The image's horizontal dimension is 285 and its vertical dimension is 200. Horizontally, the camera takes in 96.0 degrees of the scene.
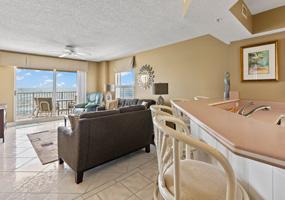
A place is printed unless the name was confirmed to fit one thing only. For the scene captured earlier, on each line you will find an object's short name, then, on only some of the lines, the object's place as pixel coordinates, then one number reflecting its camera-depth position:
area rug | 2.32
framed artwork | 1.98
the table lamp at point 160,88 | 3.37
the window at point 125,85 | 4.89
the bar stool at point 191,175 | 0.47
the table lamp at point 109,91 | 5.45
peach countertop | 0.37
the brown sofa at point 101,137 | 1.70
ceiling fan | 3.78
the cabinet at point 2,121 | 2.84
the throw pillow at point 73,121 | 1.74
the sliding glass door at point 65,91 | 5.37
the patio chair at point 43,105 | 4.76
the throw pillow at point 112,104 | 4.25
